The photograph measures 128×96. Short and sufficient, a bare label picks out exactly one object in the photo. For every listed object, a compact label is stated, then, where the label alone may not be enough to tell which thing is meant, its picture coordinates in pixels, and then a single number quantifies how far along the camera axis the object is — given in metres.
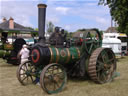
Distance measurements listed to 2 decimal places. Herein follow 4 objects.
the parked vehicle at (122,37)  15.59
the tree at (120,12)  14.98
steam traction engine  4.52
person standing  6.36
